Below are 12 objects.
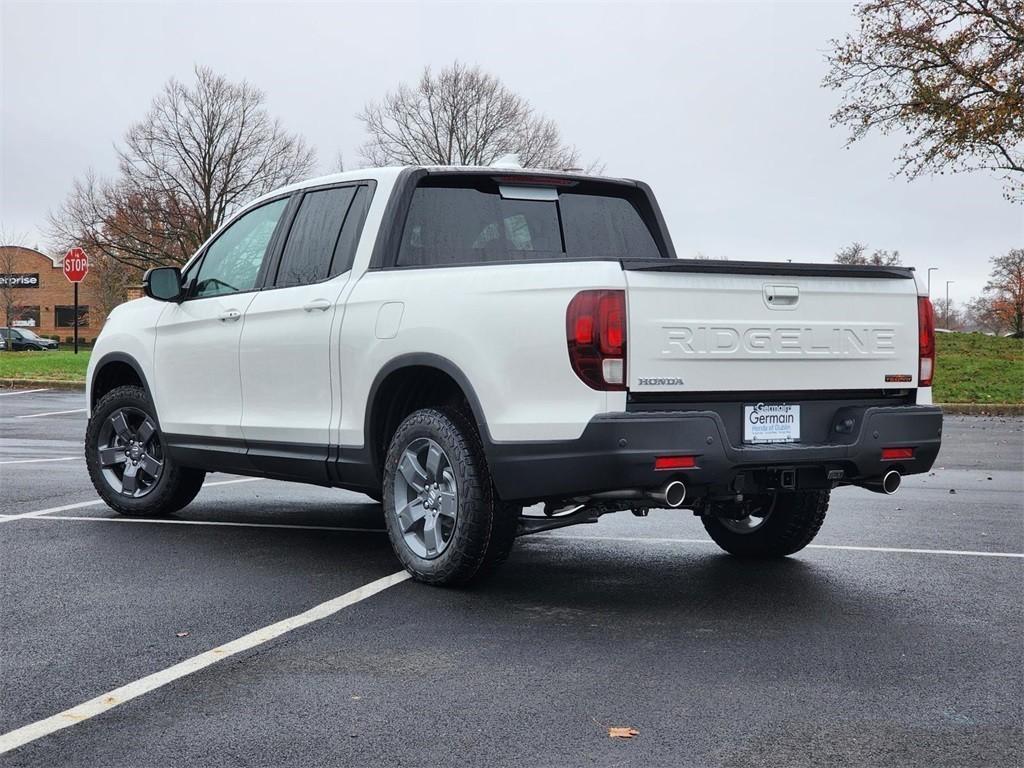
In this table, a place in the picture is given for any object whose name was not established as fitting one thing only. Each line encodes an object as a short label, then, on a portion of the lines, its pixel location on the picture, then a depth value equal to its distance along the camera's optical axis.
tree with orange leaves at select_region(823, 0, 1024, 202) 24.59
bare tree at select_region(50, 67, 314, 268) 46.84
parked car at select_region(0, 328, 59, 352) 63.29
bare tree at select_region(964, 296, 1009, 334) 82.06
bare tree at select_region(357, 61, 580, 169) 49.25
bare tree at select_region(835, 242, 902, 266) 72.31
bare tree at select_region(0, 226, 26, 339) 71.02
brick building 83.56
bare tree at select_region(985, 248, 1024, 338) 69.81
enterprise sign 83.38
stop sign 35.06
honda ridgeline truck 5.28
